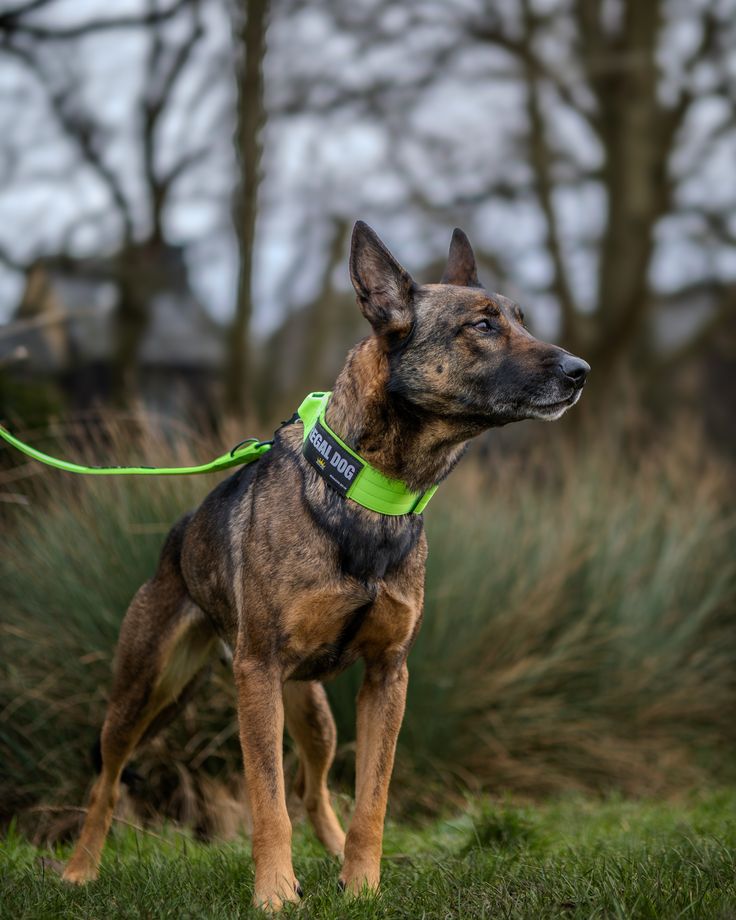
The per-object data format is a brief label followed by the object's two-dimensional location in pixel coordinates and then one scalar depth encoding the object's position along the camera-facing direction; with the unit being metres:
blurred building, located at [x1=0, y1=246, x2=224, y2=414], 11.69
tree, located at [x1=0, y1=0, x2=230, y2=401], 11.08
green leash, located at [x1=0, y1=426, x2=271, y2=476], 4.27
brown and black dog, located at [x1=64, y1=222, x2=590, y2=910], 3.63
